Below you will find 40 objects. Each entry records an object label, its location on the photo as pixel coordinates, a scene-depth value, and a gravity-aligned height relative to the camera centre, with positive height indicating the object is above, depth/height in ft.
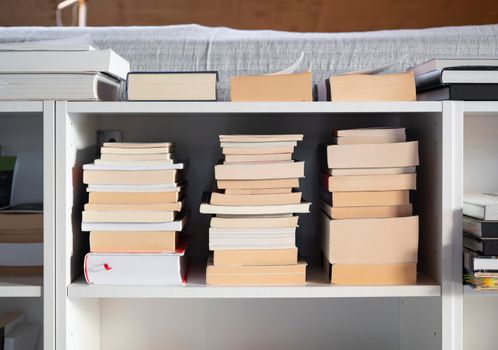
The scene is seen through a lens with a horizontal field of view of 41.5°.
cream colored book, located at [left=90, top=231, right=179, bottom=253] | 4.28 -0.47
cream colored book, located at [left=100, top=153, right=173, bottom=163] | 4.30 +0.08
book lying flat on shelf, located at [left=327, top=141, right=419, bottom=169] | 4.29 +0.09
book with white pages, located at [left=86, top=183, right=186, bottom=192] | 4.27 -0.12
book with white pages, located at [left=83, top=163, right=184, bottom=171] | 4.26 +0.02
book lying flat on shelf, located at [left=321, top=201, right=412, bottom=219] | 4.33 -0.28
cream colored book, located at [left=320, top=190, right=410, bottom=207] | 4.32 -0.19
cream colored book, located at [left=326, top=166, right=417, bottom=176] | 4.31 -0.01
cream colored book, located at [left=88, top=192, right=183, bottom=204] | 4.28 -0.18
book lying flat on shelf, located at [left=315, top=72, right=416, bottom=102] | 4.25 +0.53
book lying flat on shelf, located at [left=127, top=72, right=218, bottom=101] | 4.19 +0.53
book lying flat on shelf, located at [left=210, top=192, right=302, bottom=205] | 4.28 -0.19
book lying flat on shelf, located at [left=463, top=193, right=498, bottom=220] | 4.14 -0.24
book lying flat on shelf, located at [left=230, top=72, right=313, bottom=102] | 4.22 +0.52
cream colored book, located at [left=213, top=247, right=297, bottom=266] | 4.29 -0.57
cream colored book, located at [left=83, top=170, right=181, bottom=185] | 4.27 -0.05
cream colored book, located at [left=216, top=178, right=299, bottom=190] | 4.29 -0.10
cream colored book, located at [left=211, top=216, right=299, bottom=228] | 4.28 -0.34
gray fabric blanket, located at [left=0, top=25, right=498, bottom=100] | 5.29 +0.96
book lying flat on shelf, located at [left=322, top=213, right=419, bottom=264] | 4.29 -0.46
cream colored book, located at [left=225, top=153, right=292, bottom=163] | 4.31 +0.07
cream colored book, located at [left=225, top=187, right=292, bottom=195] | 4.30 -0.14
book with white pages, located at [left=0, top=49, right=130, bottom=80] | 4.04 +0.67
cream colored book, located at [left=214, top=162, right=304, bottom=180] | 4.27 -0.01
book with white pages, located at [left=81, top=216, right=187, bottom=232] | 4.27 -0.37
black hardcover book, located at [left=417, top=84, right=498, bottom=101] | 4.15 +0.49
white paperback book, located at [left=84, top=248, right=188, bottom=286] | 4.27 -0.65
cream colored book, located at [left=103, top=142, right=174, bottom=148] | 4.32 +0.16
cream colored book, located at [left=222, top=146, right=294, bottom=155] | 4.30 +0.13
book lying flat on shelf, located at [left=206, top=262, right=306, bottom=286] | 4.29 -0.69
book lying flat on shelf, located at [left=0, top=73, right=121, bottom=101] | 4.10 +0.52
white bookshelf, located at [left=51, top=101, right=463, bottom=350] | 4.19 -0.68
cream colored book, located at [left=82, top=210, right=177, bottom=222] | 4.25 -0.30
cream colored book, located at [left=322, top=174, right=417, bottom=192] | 4.30 -0.09
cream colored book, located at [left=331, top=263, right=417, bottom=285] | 4.30 -0.69
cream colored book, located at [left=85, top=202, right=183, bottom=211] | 4.26 -0.24
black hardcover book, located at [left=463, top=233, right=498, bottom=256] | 4.06 -0.48
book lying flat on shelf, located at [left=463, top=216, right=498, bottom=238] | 4.08 -0.37
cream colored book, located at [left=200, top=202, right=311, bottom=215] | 4.27 -0.26
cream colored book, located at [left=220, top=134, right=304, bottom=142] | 4.29 +0.20
